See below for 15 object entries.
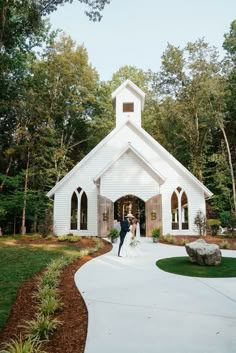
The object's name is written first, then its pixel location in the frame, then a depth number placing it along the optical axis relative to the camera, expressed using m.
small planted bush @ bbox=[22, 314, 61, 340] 3.99
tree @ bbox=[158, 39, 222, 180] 25.91
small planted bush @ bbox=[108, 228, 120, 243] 14.43
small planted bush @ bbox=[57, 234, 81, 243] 15.05
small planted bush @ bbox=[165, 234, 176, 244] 14.78
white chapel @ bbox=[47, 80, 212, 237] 17.55
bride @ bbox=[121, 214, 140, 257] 10.50
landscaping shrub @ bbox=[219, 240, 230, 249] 12.83
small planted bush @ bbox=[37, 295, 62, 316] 4.77
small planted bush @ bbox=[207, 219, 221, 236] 17.98
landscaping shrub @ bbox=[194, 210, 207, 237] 17.98
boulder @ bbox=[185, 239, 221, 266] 8.89
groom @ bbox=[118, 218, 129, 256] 10.49
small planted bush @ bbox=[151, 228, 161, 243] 14.74
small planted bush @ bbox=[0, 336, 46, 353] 3.23
